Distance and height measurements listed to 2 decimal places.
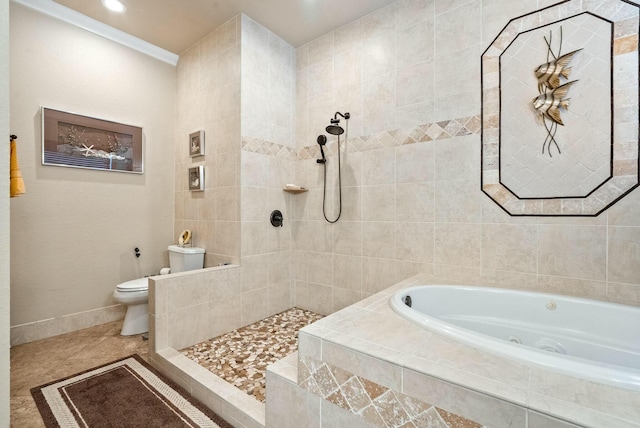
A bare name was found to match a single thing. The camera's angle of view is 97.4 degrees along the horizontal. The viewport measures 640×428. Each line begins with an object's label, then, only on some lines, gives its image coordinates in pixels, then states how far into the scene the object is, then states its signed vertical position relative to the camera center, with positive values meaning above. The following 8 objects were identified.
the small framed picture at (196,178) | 2.71 +0.31
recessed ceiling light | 2.26 +1.67
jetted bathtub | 1.01 -0.55
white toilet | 2.26 -0.66
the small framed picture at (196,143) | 2.72 +0.66
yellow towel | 1.84 +0.19
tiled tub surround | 0.70 -0.49
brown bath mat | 1.42 -1.06
